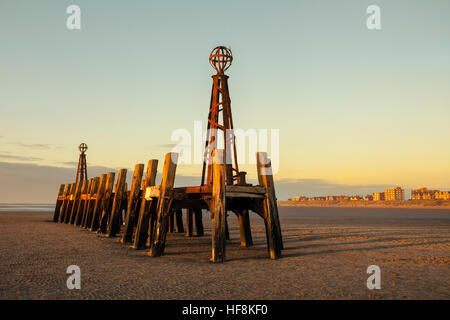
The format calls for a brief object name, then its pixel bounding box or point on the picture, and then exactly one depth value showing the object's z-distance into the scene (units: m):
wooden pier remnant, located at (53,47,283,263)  9.48
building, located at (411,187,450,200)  172.06
